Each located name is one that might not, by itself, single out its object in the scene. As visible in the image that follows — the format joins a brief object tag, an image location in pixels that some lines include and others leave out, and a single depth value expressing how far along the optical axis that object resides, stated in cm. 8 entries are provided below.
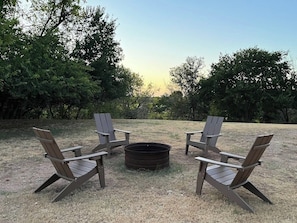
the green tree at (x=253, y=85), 1795
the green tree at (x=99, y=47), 1238
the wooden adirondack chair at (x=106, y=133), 519
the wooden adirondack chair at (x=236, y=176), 285
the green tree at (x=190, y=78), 1936
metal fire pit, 420
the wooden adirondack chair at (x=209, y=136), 510
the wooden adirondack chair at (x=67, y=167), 303
